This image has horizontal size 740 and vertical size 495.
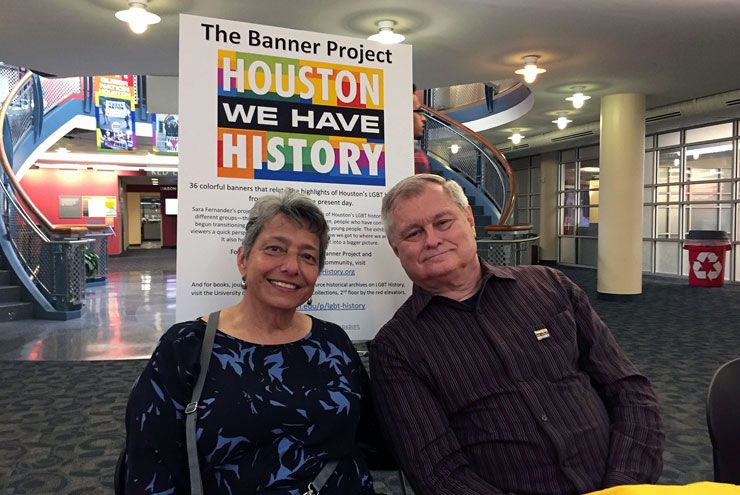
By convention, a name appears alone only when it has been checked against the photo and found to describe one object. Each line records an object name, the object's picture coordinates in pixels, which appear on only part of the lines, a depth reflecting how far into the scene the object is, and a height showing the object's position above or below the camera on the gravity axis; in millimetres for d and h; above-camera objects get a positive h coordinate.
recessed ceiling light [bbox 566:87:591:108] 8630 +2045
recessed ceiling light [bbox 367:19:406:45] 5645 +2033
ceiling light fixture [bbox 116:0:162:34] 5008 +1922
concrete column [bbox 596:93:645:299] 8742 +564
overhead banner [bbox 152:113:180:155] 17877 +3082
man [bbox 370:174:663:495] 1499 -435
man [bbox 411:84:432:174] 9320 +1147
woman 1354 -419
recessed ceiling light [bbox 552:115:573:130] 10942 +2115
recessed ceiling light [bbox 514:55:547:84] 6817 +2017
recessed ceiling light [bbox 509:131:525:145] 13231 +2179
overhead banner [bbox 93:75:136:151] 15133 +3192
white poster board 1946 +291
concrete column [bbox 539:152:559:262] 15281 +572
